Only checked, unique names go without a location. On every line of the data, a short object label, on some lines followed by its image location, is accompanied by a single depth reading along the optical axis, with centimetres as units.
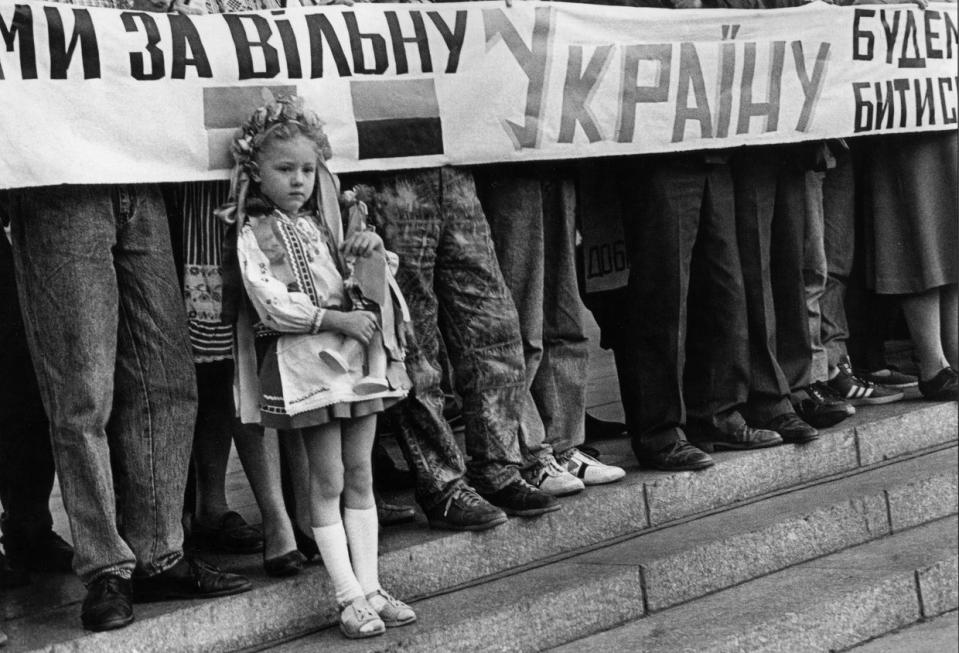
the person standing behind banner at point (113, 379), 442
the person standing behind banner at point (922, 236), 720
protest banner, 460
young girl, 444
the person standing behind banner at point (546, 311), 562
